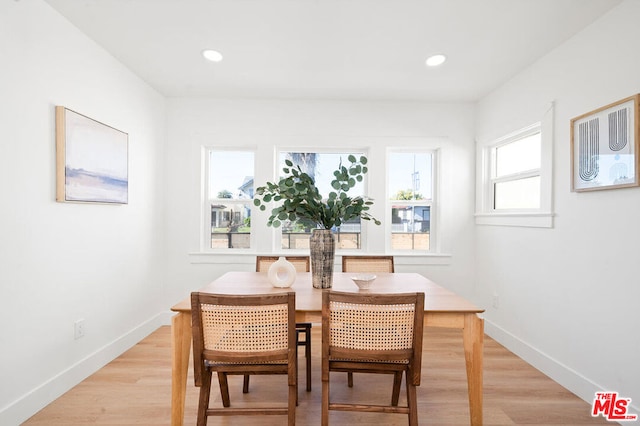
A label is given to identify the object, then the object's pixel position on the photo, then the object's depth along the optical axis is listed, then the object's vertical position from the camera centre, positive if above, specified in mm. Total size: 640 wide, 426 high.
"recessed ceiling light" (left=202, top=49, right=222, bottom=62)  2666 +1300
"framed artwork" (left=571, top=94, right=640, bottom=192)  1955 +446
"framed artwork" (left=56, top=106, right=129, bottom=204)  2217 +400
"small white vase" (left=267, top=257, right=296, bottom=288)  2006 -360
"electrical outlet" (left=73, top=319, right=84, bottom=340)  2374 -830
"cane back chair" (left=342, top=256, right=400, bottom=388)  2736 -406
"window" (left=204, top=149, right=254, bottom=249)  3865 +176
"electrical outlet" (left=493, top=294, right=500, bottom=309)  3314 -852
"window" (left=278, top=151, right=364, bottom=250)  3895 +269
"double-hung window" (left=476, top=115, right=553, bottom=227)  2719 +356
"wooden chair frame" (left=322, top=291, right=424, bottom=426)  1498 -652
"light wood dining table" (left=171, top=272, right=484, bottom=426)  1617 -568
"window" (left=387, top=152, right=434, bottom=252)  3914 +155
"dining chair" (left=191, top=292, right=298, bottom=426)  1486 -552
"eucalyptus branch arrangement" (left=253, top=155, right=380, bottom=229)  1983 +77
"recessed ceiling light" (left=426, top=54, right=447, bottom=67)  2738 +1299
